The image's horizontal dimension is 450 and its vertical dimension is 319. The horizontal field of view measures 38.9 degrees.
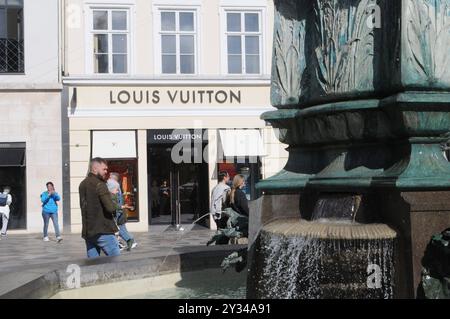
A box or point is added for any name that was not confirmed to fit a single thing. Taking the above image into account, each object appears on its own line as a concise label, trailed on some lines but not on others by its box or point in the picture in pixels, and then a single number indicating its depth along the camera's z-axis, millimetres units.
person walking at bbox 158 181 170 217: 21266
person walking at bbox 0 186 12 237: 19047
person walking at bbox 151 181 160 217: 21172
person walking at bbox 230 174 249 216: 7703
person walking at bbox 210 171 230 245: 11141
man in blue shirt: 17125
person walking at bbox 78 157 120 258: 7254
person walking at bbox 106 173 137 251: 11594
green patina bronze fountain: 3959
